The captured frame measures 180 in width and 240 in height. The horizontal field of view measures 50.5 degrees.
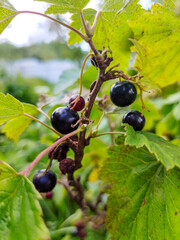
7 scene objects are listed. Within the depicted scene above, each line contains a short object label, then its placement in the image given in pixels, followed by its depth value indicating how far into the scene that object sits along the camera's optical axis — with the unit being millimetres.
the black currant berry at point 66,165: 82
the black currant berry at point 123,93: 83
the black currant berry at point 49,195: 151
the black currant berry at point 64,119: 78
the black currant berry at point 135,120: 84
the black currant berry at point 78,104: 87
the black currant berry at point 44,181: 84
